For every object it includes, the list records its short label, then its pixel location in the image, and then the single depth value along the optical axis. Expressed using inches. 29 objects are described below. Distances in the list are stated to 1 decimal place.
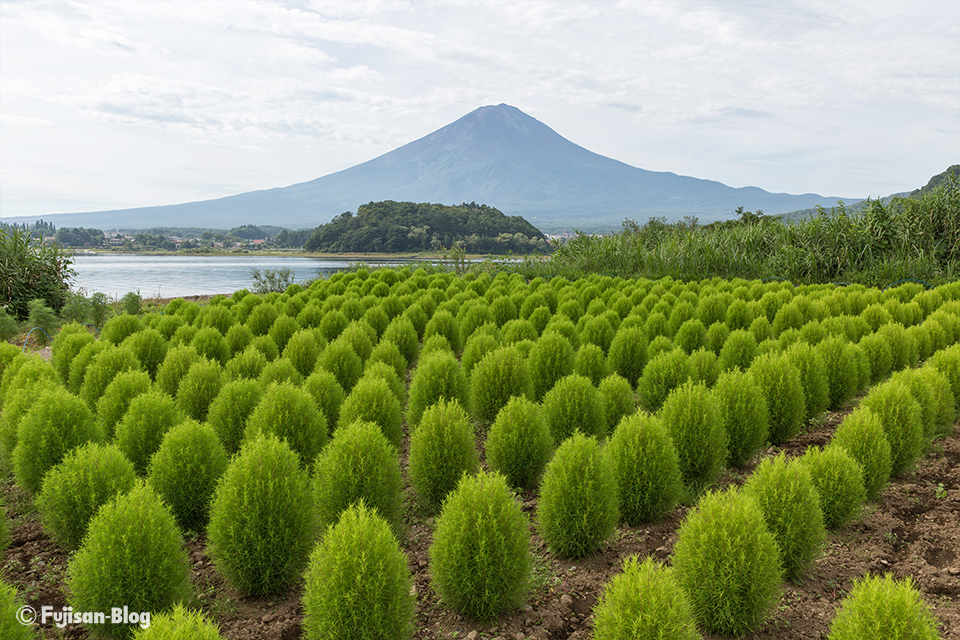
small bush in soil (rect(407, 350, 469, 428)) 244.1
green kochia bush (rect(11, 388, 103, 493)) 193.8
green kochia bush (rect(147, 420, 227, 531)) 173.5
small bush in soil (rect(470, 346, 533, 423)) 258.8
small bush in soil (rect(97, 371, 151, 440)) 233.8
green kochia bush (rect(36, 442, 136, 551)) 160.6
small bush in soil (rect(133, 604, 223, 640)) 90.5
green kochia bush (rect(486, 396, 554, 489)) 198.4
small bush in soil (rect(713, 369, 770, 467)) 212.1
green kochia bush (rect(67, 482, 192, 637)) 125.2
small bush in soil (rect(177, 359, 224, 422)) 252.4
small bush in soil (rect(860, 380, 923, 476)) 203.0
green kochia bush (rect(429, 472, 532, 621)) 131.9
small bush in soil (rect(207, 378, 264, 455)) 220.5
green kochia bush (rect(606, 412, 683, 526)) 173.0
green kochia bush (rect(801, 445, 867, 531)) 168.2
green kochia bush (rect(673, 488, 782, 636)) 127.0
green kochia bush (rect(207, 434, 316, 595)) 141.9
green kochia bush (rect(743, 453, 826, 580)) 146.8
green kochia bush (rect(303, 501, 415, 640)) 114.5
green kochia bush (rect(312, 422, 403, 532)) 165.2
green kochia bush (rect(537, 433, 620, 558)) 155.6
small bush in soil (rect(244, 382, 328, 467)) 200.2
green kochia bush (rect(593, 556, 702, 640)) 104.3
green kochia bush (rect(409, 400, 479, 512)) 186.9
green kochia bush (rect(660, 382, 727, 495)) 195.0
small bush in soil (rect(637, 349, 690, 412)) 255.4
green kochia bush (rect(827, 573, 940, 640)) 102.0
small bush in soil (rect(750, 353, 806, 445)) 231.0
